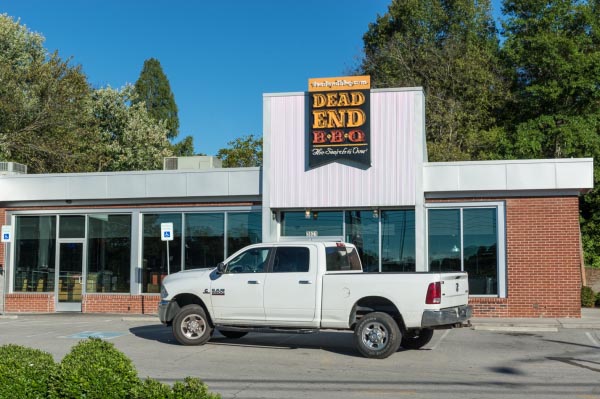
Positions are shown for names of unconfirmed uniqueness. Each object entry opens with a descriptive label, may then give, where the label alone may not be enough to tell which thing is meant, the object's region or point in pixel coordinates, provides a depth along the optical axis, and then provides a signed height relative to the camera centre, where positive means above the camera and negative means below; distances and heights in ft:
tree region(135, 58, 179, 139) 209.57 +48.11
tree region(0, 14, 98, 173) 106.01 +22.79
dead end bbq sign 66.54 +12.82
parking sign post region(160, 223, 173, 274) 68.54 +2.92
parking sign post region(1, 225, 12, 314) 72.90 +2.79
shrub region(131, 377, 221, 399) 21.30 -3.69
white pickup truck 41.65 -2.04
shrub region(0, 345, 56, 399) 23.31 -3.56
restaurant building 64.49 +4.97
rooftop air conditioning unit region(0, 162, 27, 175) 78.43 +10.02
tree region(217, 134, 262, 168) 145.59 +21.30
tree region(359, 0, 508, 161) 119.24 +34.88
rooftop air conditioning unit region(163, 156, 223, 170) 76.54 +10.33
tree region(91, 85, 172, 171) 137.59 +23.83
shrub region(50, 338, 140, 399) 22.99 -3.59
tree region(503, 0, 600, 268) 101.40 +25.43
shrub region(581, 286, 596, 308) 80.38 -3.64
